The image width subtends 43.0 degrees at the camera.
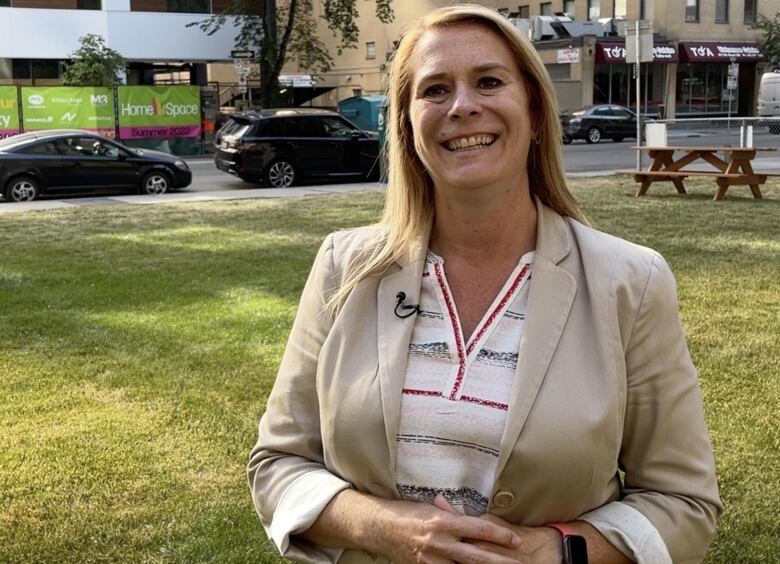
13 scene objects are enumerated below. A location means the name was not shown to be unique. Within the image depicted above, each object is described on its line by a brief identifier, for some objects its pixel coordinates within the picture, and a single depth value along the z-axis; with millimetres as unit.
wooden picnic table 15148
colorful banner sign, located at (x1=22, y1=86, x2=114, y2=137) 29000
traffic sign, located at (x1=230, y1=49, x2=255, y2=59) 36375
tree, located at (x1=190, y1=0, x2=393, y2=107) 37281
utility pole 18378
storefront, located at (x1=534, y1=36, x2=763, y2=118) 47719
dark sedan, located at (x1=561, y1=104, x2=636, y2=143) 37406
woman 1940
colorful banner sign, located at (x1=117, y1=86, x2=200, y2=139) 30344
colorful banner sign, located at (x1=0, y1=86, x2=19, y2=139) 28734
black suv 21094
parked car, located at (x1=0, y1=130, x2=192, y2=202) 18828
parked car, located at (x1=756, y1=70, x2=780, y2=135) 39344
